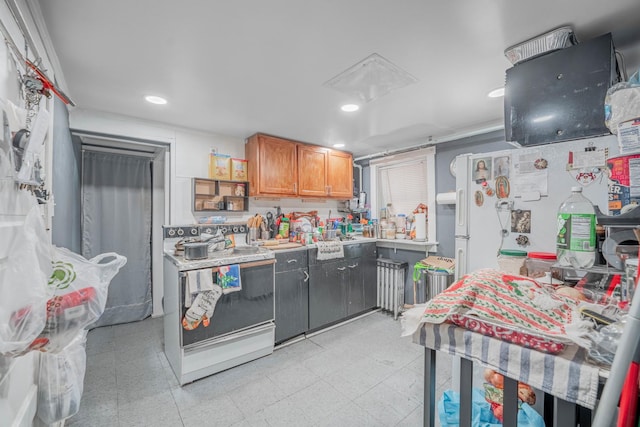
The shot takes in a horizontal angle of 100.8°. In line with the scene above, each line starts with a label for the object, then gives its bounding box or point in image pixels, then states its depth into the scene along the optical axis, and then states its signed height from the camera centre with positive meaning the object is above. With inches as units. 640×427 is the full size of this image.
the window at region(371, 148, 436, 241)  132.8 +17.4
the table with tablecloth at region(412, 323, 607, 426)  22.8 -15.0
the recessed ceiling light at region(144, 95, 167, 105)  85.4 +38.0
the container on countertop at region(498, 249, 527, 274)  55.3 -9.9
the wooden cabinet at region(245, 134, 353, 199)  122.0 +23.0
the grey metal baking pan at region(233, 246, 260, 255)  100.7 -14.2
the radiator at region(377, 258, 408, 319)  132.0 -36.2
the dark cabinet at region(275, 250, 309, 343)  104.2 -32.8
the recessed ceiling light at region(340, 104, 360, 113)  92.5 +38.0
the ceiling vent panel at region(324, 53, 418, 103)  67.6 +37.9
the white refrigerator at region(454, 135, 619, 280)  50.4 +4.8
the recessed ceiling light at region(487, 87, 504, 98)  79.9 +37.4
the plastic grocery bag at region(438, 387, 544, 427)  34.8 -29.6
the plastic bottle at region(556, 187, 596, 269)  39.9 -4.0
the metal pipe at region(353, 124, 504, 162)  107.6 +34.4
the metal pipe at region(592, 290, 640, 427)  19.9 -11.3
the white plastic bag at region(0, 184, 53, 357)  32.8 -7.8
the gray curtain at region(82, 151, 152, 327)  119.5 -3.5
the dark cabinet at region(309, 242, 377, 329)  115.4 -33.5
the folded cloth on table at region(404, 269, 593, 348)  27.0 -10.7
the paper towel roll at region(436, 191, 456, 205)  121.2 +7.3
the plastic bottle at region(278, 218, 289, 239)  131.6 -7.8
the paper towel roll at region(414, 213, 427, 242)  132.8 -6.7
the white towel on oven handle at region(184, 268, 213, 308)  79.7 -21.1
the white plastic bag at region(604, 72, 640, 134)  30.4 +13.2
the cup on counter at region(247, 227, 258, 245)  122.9 -9.9
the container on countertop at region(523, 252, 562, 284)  48.4 -10.4
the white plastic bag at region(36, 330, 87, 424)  45.3 -29.3
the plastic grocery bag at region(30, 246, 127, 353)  44.1 -14.5
